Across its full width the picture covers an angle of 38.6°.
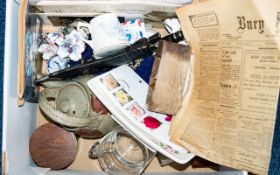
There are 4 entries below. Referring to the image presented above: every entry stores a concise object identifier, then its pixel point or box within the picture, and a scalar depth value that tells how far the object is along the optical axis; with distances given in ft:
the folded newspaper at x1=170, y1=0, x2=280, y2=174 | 2.22
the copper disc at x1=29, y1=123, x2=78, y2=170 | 2.64
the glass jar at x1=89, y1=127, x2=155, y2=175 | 2.64
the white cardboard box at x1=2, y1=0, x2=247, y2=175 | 2.33
